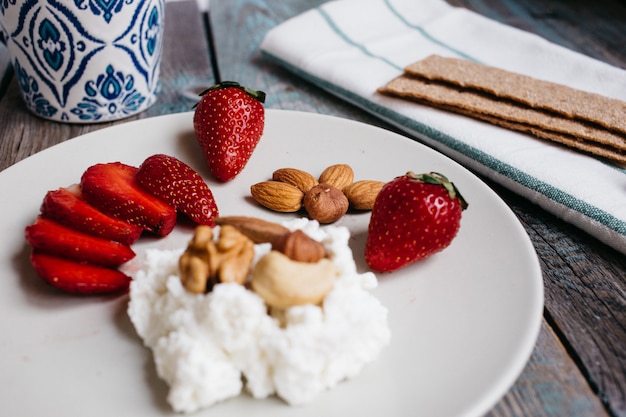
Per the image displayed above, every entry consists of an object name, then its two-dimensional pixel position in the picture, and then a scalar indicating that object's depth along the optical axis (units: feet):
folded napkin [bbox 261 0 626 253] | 1.38
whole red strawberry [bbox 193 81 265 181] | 1.37
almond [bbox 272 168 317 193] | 1.34
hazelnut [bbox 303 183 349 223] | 1.30
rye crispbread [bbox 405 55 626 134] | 1.49
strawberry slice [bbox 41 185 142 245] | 1.20
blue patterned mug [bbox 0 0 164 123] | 1.47
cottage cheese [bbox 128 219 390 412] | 1.04
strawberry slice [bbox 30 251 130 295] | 1.14
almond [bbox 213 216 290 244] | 1.14
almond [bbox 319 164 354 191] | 1.35
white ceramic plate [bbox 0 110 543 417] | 1.05
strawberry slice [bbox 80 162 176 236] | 1.24
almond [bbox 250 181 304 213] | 1.32
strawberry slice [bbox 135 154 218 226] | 1.28
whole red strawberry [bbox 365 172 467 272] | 1.19
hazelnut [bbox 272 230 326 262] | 1.09
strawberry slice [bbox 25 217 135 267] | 1.17
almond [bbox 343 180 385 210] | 1.32
